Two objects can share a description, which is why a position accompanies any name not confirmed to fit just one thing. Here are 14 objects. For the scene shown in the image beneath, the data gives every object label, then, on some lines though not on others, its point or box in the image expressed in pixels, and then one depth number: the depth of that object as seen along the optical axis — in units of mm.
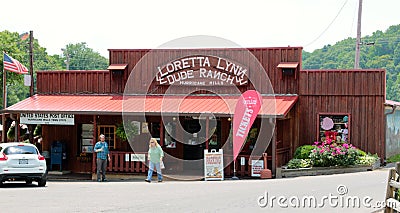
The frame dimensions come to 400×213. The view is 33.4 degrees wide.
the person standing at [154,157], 23547
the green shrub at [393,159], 28138
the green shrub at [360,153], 25261
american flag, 30531
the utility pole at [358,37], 34844
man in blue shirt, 24516
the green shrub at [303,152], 25562
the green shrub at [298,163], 24750
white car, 20844
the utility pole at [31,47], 36031
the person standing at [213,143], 27484
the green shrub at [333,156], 24469
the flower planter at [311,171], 24281
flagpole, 28125
